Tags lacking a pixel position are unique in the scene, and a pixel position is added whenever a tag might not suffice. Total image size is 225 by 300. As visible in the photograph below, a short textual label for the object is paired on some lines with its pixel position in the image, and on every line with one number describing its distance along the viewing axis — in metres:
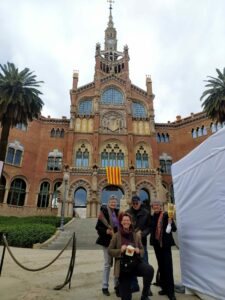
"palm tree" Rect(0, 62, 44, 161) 22.70
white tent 4.76
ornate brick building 32.94
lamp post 18.73
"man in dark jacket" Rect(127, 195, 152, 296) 5.61
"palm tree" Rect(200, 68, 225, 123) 25.89
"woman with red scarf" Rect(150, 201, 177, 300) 5.35
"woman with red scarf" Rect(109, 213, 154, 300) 4.39
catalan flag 32.31
